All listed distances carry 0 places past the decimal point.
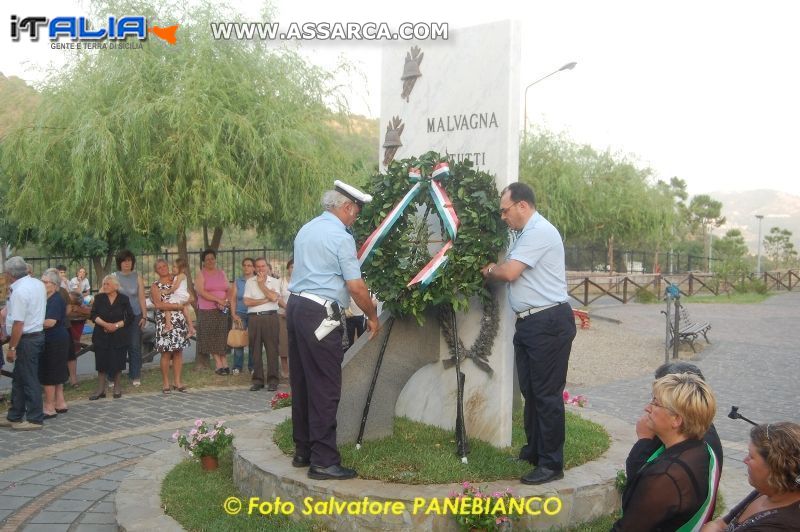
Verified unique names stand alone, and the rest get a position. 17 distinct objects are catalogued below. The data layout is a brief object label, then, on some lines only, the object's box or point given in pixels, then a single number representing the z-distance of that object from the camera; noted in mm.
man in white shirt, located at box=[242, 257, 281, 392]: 10492
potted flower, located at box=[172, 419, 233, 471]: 6125
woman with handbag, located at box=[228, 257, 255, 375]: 10711
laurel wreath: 5457
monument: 5691
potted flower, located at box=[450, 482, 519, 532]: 4523
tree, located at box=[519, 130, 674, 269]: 30766
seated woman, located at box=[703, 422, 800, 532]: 3031
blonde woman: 3232
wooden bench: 15162
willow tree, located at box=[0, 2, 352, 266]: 10453
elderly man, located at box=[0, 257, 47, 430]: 8078
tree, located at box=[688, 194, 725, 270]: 53250
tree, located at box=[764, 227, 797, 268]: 50438
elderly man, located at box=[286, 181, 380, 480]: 5078
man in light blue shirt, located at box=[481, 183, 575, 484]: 5066
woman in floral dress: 10070
